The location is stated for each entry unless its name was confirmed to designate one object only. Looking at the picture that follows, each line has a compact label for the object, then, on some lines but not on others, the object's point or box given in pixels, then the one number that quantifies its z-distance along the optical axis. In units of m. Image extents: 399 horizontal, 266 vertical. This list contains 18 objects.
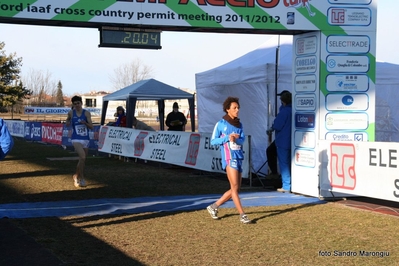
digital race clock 10.28
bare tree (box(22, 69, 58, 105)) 91.66
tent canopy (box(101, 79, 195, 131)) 21.89
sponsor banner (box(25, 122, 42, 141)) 31.77
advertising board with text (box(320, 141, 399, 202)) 9.21
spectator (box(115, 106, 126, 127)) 21.69
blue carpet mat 9.56
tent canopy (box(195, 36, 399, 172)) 14.41
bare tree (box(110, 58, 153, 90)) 68.56
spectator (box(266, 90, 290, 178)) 13.48
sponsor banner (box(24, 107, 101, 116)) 58.50
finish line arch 10.99
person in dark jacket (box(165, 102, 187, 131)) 19.59
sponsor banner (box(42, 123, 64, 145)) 28.04
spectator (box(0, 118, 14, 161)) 7.45
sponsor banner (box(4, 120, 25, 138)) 35.84
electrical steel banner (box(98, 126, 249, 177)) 14.69
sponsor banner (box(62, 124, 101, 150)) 23.35
